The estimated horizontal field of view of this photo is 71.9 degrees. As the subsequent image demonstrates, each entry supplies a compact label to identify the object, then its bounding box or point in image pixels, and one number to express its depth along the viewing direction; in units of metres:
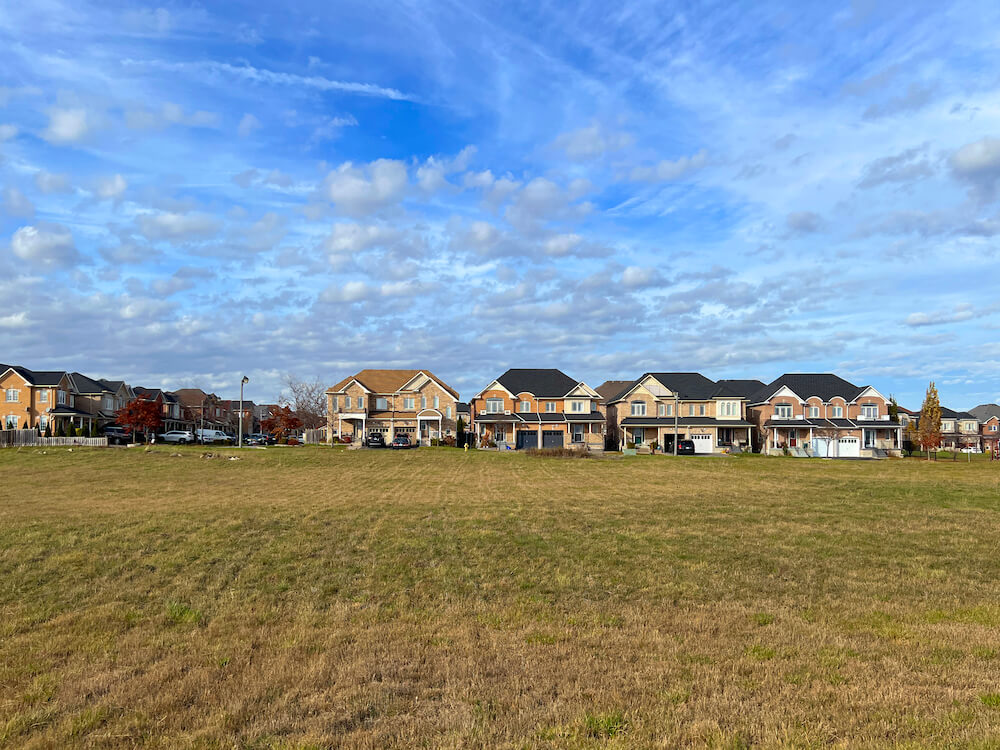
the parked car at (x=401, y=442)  67.50
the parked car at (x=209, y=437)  79.06
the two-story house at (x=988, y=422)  115.88
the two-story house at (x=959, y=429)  108.14
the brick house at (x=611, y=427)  78.12
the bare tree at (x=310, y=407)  116.88
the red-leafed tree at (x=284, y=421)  89.81
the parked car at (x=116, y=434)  66.38
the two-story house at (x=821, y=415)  74.12
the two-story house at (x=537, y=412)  72.88
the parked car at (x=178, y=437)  77.44
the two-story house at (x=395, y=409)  77.94
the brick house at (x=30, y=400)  76.50
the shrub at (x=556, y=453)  56.70
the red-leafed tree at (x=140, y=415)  75.19
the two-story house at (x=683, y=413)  74.00
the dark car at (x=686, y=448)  67.62
